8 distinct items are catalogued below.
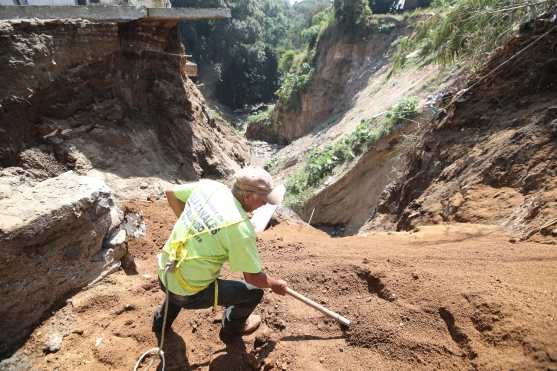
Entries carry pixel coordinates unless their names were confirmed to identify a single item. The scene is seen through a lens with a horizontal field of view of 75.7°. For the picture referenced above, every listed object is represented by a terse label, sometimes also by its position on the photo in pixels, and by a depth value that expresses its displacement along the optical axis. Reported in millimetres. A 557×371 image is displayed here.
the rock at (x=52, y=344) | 2701
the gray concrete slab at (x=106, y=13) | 5199
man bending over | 2217
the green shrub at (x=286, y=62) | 29969
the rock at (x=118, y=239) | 3452
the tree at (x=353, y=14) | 20297
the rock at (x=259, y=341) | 2695
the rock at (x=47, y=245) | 2674
